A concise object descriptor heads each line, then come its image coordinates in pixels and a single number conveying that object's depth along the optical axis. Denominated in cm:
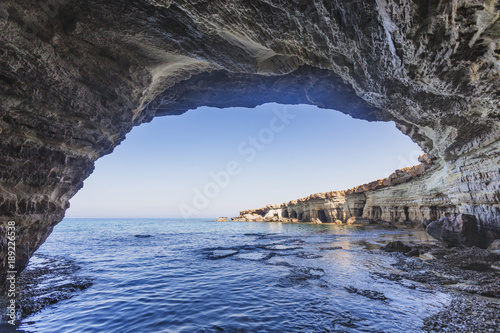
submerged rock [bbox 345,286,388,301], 556
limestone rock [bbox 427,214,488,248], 1126
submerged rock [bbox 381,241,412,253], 1139
